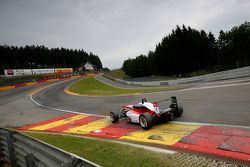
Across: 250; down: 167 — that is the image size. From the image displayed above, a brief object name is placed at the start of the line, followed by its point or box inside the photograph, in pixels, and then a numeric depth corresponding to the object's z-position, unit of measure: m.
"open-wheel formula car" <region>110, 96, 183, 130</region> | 8.12
